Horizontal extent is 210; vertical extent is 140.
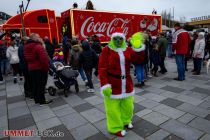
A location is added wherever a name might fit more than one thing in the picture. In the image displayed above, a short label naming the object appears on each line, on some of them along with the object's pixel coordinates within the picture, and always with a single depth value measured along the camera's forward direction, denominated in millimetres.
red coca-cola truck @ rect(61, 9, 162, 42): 11703
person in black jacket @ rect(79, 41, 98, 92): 5785
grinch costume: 3072
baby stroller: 5633
